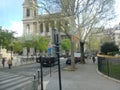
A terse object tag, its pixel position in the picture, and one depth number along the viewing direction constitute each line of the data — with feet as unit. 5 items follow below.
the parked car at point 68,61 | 58.61
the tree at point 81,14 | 39.21
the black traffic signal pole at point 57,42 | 14.67
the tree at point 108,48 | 60.90
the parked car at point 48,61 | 48.85
